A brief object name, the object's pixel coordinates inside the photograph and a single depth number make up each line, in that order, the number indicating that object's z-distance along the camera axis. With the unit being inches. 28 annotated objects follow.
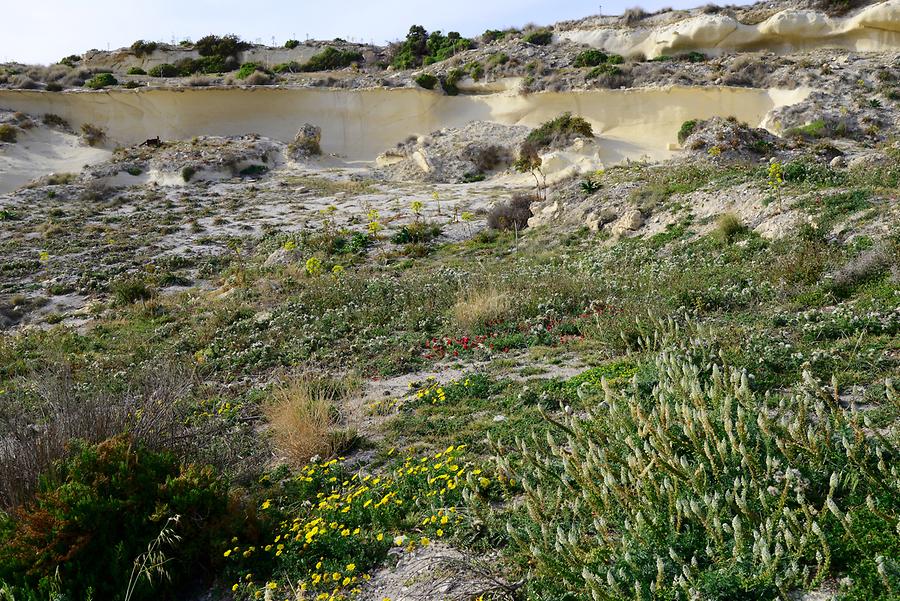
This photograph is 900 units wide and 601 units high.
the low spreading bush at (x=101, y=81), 1417.3
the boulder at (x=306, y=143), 1231.5
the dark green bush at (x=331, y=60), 1654.8
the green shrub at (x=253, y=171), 1160.2
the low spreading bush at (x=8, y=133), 1210.9
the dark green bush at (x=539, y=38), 1445.6
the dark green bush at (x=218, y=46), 1786.4
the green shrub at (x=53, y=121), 1318.2
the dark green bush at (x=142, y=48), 1781.5
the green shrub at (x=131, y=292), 561.9
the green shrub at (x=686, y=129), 935.0
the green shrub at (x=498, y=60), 1312.7
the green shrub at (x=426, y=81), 1301.7
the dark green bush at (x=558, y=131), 1023.6
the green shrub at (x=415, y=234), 685.9
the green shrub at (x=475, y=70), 1304.1
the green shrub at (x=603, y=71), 1162.0
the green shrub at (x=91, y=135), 1272.1
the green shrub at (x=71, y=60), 1750.1
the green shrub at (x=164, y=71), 1644.9
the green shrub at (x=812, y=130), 863.1
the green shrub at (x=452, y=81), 1316.4
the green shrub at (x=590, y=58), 1277.1
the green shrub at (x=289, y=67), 1625.2
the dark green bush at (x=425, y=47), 1525.6
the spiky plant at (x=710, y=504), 108.4
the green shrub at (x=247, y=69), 1460.4
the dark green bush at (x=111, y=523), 153.1
